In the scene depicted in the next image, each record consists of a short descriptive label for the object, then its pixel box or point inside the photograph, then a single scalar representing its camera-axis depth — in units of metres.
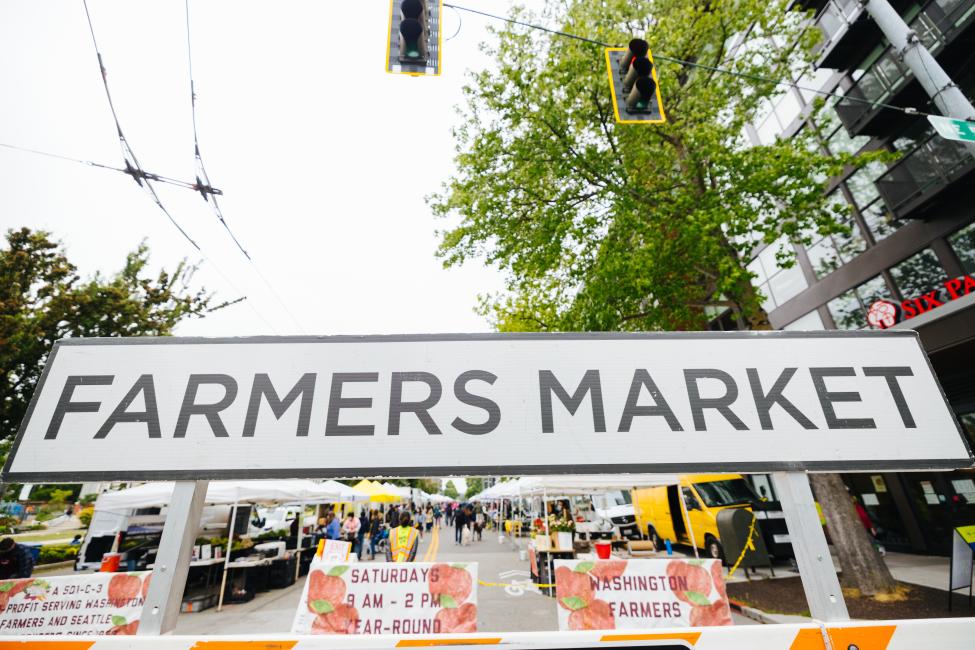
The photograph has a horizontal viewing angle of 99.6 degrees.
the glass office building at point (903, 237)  9.83
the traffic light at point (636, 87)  4.87
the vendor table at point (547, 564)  9.78
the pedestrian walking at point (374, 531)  16.55
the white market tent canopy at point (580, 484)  9.86
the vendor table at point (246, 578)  10.15
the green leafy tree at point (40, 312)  14.05
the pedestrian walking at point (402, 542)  10.31
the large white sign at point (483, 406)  1.90
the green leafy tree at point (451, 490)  155.00
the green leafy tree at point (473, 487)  108.91
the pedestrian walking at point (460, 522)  21.41
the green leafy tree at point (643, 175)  8.64
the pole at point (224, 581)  9.34
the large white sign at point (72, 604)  3.07
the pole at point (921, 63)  5.41
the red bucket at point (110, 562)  10.15
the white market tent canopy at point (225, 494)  9.16
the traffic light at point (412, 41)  4.41
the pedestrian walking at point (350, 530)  15.42
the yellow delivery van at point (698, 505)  11.47
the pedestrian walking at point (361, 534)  16.05
